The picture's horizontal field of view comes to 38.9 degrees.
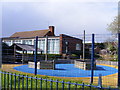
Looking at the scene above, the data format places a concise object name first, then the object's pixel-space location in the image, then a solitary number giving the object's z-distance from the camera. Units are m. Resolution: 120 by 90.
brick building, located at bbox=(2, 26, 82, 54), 14.62
